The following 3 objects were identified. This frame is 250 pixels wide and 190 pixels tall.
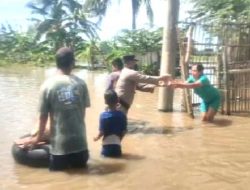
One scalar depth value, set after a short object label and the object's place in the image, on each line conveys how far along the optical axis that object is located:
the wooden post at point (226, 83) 11.46
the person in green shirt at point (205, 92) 10.57
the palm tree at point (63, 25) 36.97
